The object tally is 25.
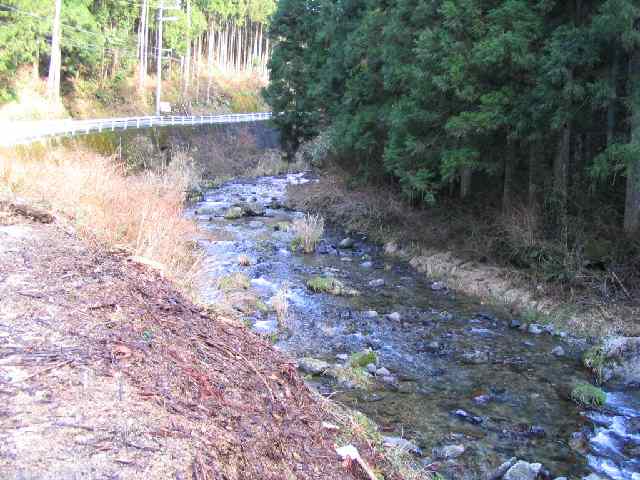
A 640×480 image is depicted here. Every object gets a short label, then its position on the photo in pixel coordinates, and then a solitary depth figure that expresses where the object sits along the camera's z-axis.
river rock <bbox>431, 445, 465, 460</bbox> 6.59
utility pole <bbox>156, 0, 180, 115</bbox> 37.26
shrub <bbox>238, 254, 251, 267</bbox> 14.66
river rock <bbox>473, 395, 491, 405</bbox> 8.11
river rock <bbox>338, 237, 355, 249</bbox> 17.69
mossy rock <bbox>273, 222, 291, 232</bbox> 19.31
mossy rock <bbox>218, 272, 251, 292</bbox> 11.81
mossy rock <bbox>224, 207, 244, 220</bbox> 20.84
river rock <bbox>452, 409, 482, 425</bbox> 7.52
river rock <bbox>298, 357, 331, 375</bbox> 8.45
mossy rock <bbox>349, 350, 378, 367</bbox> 8.93
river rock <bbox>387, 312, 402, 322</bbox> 11.36
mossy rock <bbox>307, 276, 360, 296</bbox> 12.90
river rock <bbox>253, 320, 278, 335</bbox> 10.11
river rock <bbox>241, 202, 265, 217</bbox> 21.95
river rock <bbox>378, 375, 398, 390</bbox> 8.42
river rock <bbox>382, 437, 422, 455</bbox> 6.37
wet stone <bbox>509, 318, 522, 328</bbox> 11.31
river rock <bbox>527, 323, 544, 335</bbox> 11.09
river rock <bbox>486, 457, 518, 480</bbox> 6.21
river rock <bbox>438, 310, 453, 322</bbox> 11.59
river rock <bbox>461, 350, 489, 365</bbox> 9.58
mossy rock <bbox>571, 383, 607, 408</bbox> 8.13
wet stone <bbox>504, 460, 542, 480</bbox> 6.18
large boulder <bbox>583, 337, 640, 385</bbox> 8.98
